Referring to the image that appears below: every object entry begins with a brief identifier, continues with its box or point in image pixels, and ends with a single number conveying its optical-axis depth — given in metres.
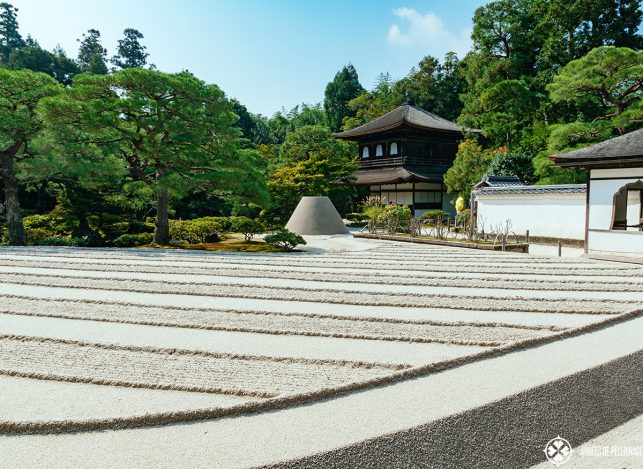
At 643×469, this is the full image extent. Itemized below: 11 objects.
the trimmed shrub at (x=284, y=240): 11.13
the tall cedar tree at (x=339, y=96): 45.19
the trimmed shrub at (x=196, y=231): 12.93
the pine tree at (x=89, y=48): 50.81
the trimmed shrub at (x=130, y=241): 12.18
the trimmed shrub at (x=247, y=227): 13.19
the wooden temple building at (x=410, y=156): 24.33
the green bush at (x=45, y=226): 13.52
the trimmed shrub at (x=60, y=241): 11.61
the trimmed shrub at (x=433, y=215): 20.52
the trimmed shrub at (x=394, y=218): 14.35
